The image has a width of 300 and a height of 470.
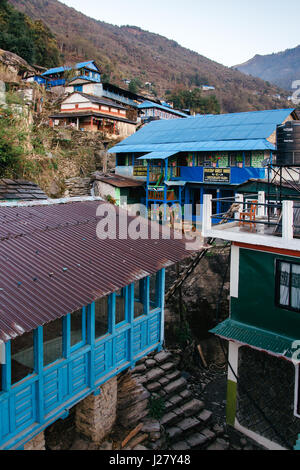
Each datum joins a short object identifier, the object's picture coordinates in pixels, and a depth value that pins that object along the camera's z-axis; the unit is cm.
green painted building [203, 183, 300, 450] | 916
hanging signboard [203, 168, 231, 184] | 2351
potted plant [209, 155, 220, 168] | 2424
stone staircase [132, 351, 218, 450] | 905
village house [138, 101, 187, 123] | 5309
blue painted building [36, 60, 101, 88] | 5134
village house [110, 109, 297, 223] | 2262
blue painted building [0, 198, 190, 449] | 579
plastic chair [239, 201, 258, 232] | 1074
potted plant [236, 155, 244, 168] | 2288
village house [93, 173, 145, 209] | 2678
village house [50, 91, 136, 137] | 3941
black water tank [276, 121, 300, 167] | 982
